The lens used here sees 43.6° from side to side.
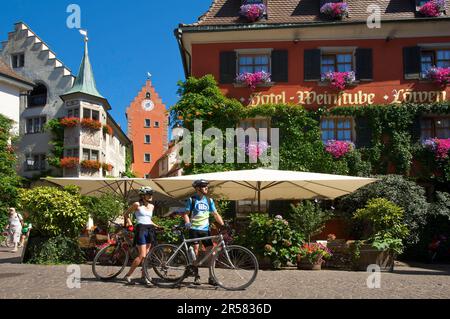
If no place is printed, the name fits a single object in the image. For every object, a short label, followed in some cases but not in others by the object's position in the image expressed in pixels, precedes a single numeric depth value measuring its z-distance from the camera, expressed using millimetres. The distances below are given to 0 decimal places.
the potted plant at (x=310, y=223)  12797
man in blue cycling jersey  9000
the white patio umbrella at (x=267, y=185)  13133
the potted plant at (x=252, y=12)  20531
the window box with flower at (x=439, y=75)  19562
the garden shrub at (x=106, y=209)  15867
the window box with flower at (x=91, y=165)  36281
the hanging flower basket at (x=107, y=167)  37906
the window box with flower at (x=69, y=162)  35875
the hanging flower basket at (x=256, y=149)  19469
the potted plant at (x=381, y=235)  12654
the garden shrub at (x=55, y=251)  12594
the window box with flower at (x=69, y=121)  36831
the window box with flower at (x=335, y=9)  20281
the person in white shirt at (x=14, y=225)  20422
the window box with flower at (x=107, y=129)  39131
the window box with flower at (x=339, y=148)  19438
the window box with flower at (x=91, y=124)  37000
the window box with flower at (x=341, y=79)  19938
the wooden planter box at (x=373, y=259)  12633
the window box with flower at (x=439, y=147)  18969
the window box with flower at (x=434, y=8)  20016
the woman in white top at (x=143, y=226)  9123
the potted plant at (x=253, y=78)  20156
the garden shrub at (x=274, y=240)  12180
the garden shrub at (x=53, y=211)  12719
